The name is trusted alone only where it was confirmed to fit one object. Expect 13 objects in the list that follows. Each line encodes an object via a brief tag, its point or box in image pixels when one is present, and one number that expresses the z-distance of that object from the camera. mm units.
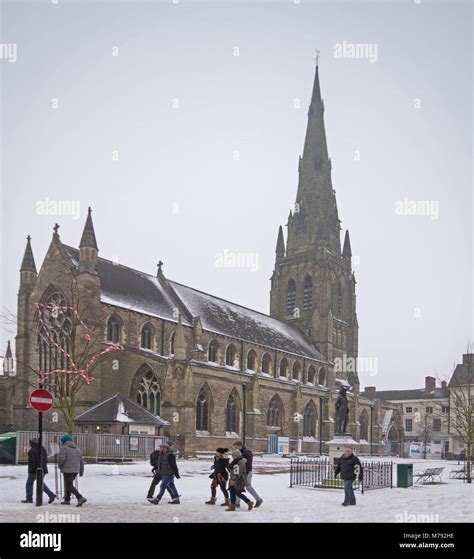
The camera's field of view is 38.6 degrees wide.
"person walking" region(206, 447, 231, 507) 17016
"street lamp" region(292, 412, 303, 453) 58688
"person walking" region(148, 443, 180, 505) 16875
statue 25891
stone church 45562
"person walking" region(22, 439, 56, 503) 16639
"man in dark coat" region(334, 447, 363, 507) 17719
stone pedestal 25381
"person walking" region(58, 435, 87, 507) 16219
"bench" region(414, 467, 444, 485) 27891
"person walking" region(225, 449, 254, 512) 16344
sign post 16312
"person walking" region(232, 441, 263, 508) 16859
